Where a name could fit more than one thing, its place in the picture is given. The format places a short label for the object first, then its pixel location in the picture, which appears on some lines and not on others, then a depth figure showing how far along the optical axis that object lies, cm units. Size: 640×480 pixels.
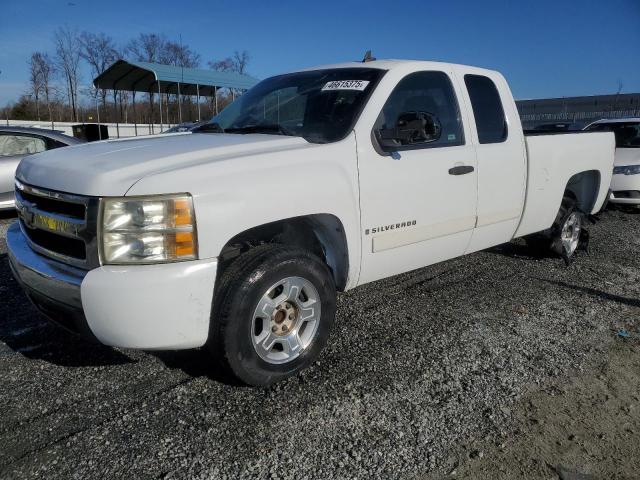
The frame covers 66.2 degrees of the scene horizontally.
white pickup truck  235
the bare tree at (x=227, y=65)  4734
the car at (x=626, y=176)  873
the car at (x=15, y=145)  729
